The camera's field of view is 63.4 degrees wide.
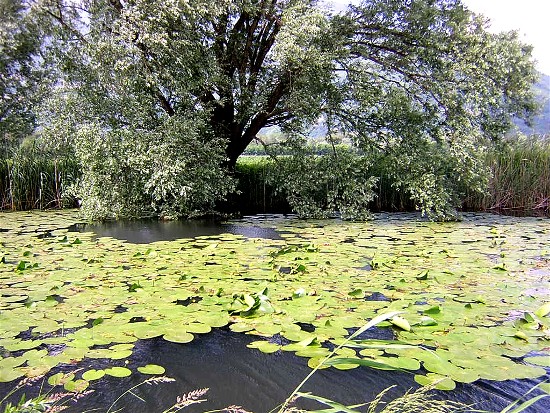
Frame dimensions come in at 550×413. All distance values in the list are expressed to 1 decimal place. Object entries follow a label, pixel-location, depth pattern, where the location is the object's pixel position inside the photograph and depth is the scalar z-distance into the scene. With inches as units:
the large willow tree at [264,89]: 275.0
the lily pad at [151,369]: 82.1
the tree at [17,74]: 435.2
